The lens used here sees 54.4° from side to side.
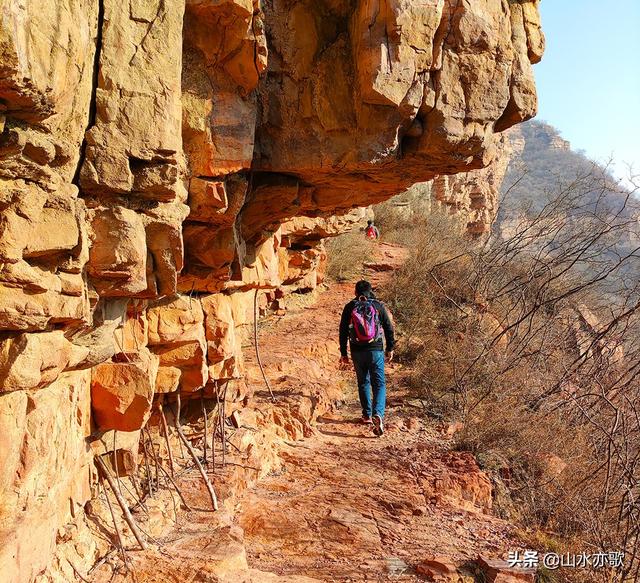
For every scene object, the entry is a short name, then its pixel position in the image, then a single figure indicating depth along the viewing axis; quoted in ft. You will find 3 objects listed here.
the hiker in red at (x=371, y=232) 46.09
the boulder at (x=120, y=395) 11.43
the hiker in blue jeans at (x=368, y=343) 21.81
